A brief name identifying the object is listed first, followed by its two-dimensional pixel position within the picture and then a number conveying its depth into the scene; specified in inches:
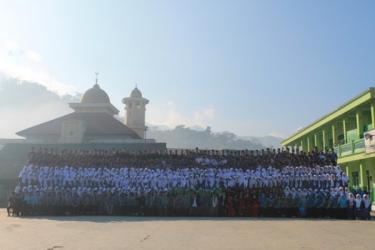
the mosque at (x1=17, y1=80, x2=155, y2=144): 1381.6
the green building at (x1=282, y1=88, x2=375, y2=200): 1003.3
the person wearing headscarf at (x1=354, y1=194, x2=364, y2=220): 718.5
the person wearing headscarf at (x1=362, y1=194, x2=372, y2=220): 714.8
